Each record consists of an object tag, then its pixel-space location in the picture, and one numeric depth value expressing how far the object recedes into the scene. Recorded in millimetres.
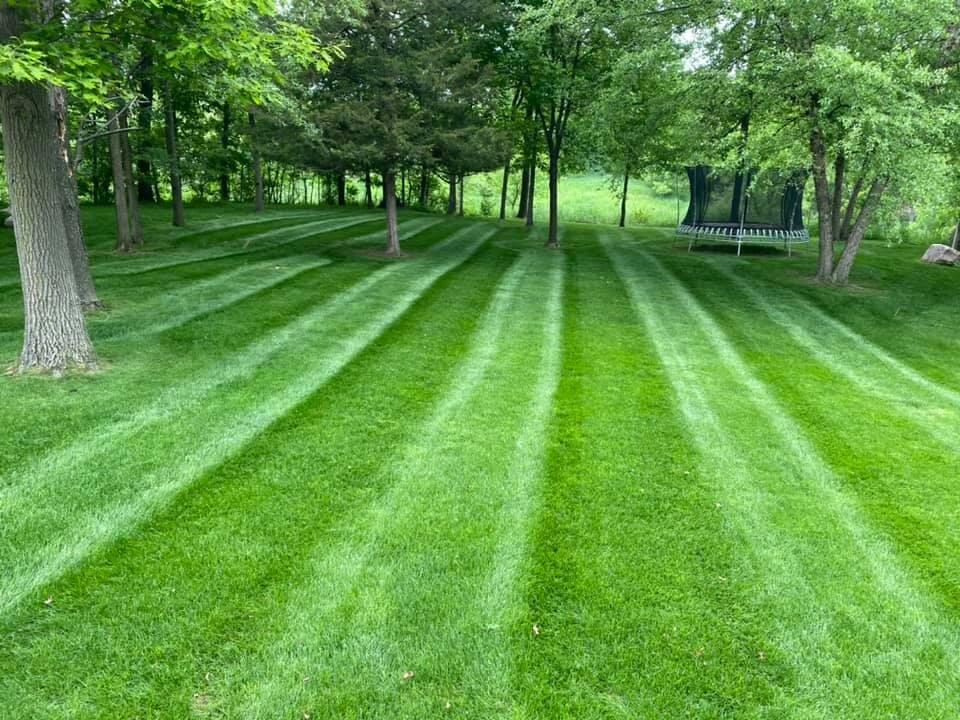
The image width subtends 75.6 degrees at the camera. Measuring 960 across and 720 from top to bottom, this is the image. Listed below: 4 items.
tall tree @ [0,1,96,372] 5133
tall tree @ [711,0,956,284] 8719
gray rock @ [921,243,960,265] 15969
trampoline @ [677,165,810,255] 16188
